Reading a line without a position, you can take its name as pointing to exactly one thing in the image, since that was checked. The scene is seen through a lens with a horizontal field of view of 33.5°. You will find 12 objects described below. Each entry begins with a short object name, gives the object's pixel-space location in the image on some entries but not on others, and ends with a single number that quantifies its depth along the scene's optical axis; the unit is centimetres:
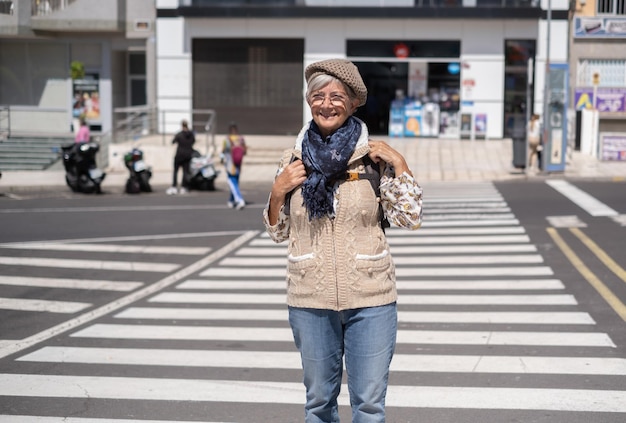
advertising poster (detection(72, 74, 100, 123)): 3844
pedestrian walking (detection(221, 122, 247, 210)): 2022
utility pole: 2686
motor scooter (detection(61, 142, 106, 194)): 2478
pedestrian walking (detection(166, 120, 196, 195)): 2439
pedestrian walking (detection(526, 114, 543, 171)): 2785
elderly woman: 477
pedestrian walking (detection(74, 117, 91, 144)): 2717
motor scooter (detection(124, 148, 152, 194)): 2484
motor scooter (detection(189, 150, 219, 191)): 2486
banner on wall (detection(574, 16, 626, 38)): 3588
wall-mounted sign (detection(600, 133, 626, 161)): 2962
